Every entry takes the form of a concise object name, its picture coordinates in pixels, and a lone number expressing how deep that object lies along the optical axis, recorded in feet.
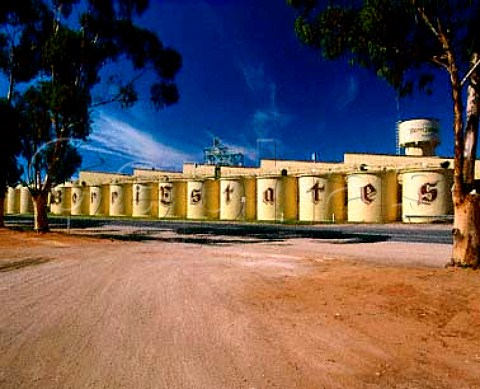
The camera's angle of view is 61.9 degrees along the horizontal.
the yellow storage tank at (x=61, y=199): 253.65
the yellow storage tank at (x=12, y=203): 296.10
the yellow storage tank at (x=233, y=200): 172.65
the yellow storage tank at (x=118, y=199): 217.97
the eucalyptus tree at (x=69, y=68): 82.74
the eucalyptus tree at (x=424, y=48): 37.65
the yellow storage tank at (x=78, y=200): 243.36
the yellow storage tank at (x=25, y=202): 285.84
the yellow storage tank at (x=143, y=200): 205.79
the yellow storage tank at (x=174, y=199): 195.00
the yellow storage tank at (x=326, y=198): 146.30
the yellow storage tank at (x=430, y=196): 125.08
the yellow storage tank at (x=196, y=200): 184.75
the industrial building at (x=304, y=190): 128.98
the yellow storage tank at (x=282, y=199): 159.22
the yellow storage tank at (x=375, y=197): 135.64
